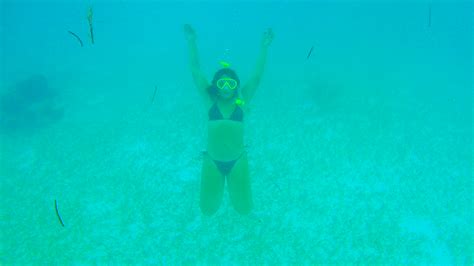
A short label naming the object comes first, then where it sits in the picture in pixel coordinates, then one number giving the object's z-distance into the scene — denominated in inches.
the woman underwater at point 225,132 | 206.5
